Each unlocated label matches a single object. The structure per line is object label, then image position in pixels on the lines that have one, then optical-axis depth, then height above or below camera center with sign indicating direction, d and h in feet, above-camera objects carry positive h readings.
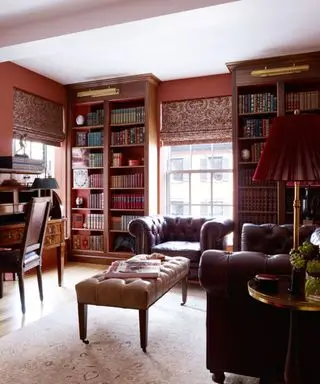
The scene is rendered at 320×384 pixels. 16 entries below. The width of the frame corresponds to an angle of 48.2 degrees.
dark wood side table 4.92 -1.99
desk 12.19 -1.80
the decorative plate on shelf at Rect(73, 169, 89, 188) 18.33 +0.44
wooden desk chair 10.69 -1.95
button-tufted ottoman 7.88 -2.45
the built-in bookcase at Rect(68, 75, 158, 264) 17.16 +1.12
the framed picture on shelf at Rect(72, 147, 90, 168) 18.54 +1.59
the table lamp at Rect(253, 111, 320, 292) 5.37 +0.51
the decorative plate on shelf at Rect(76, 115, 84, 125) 18.23 +3.41
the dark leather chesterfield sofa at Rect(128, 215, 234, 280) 13.12 -1.99
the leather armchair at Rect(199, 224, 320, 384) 6.07 -2.41
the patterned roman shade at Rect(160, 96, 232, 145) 16.51 +3.06
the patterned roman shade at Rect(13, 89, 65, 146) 15.46 +3.18
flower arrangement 5.12 -1.08
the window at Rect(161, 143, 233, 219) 17.12 +0.27
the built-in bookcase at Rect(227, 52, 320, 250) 14.58 +2.77
